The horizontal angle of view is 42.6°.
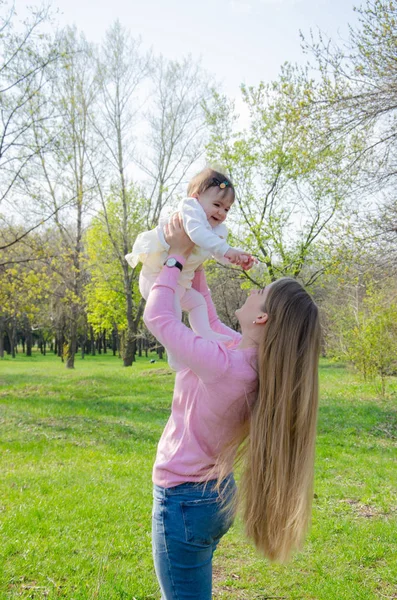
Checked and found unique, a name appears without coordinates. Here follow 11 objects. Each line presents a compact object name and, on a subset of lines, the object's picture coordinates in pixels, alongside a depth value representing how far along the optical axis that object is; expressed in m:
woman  1.94
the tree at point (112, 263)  29.06
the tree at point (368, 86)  8.38
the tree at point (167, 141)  26.90
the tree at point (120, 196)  26.48
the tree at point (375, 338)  14.20
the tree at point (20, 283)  14.94
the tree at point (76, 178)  23.97
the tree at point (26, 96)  13.42
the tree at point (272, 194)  18.81
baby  2.67
